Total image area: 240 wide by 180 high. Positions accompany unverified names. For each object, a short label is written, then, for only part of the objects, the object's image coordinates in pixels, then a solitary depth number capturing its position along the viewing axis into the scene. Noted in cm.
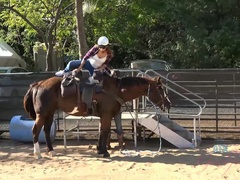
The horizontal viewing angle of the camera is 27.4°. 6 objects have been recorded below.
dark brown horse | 1002
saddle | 1001
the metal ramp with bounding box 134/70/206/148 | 1070
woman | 988
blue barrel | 1152
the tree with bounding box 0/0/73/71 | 2097
